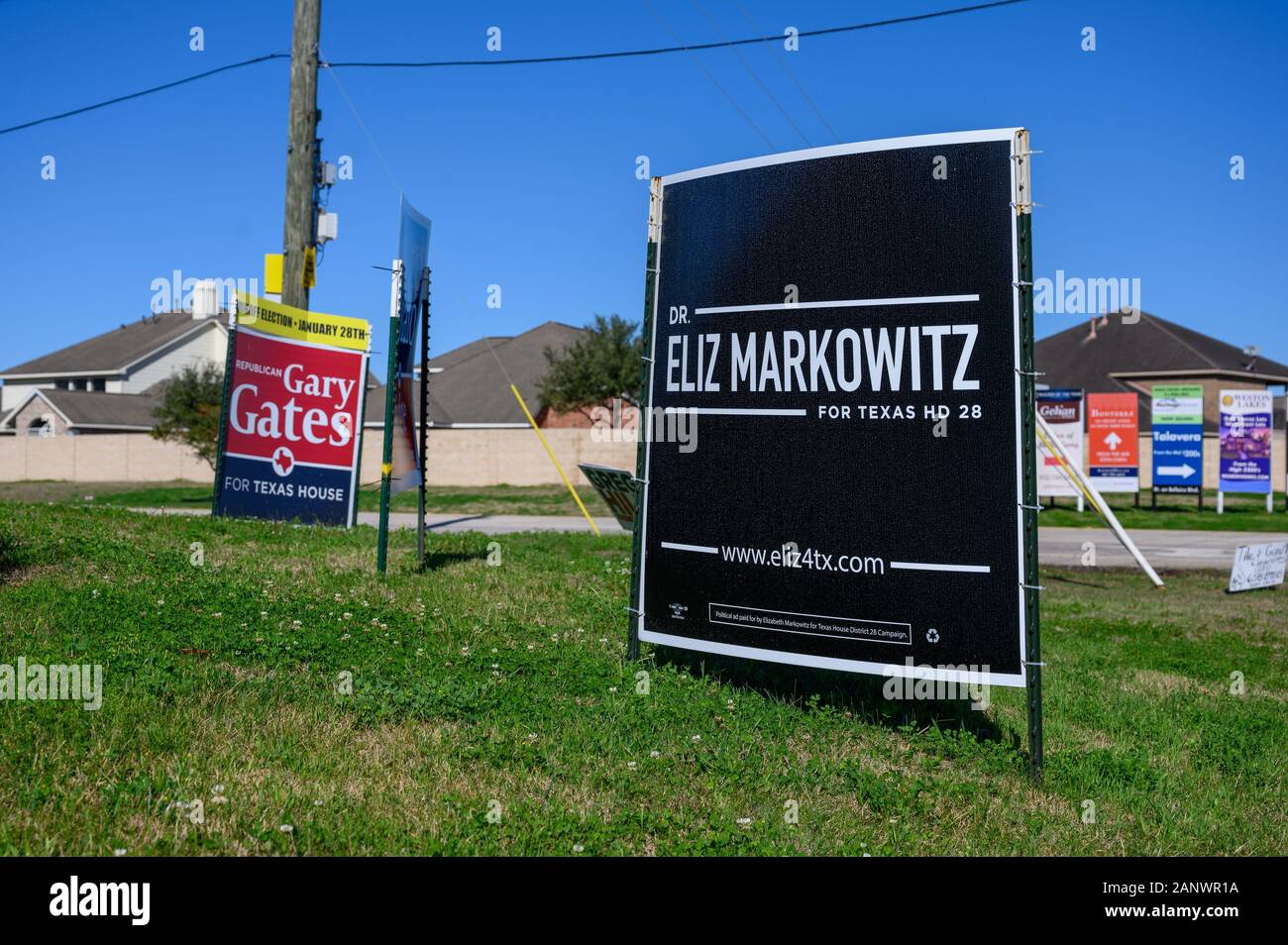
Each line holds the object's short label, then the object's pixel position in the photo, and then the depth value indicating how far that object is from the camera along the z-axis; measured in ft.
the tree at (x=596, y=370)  171.94
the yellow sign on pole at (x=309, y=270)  50.14
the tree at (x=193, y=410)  106.93
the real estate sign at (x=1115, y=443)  97.71
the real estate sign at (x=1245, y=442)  98.99
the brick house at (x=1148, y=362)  197.77
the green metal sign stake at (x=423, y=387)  35.60
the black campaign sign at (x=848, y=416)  18.94
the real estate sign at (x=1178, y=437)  99.50
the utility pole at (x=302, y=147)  50.34
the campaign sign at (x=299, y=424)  46.21
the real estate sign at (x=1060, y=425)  92.07
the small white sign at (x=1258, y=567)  44.65
